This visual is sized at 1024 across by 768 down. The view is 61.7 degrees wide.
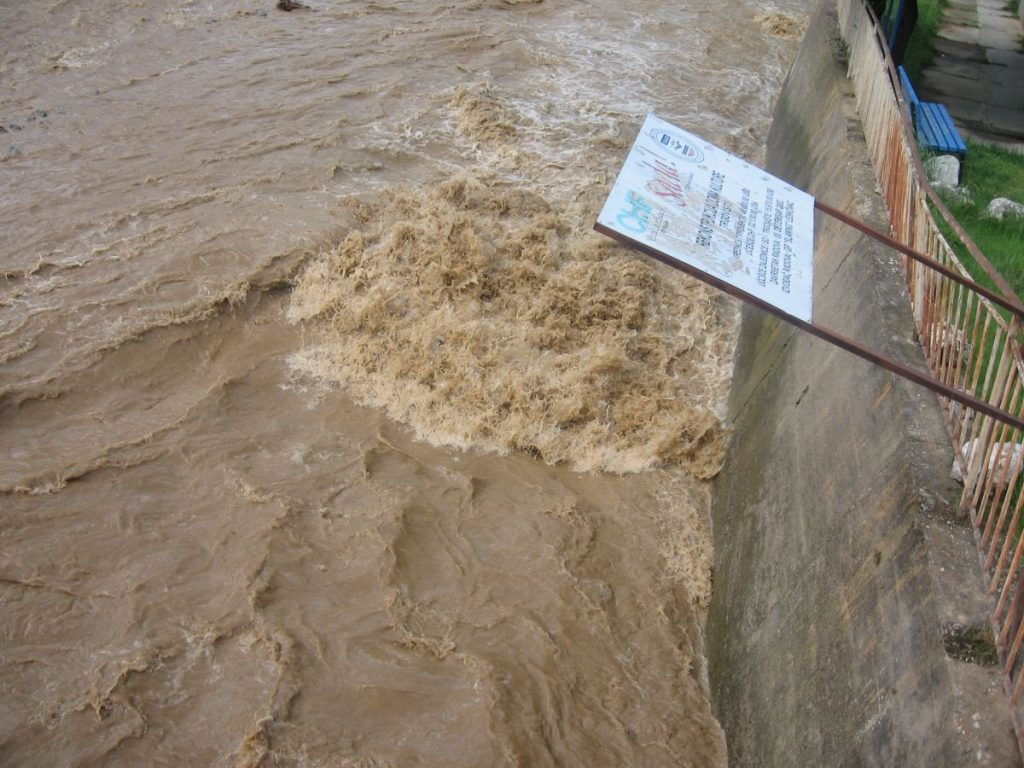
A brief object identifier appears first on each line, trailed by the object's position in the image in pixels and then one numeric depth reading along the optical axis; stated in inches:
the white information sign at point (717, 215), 152.0
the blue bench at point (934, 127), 358.6
